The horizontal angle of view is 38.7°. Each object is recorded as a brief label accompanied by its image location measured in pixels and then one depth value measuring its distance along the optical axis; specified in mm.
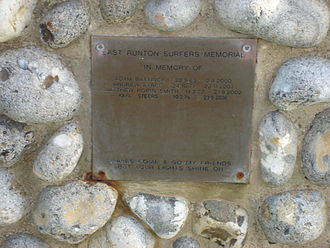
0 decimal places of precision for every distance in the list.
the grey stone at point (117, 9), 953
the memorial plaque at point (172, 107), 996
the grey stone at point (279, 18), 949
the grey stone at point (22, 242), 1047
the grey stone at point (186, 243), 1066
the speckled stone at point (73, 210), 1012
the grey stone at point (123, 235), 1039
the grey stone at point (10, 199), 1011
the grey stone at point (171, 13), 948
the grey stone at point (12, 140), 977
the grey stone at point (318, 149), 1027
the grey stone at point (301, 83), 975
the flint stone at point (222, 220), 1058
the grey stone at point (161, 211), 1042
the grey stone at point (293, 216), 1032
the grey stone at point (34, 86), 947
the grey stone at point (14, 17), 912
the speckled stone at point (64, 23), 942
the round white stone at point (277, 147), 1010
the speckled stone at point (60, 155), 987
